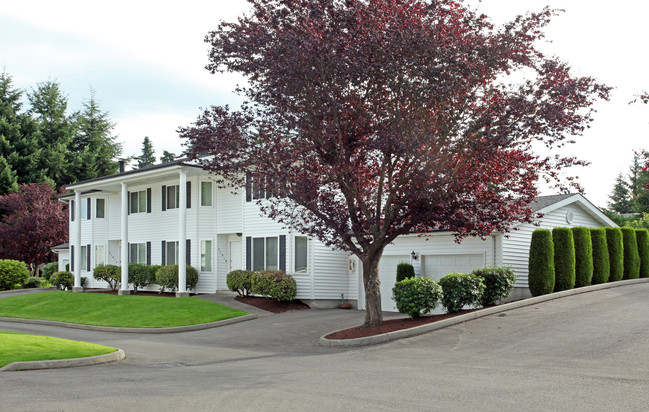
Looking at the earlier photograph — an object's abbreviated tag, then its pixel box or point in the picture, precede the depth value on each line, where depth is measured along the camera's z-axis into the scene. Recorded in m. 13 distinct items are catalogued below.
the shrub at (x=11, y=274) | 37.00
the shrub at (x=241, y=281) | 24.90
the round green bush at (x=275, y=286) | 23.58
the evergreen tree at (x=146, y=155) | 74.56
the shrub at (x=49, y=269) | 43.25
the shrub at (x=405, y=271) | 21.52
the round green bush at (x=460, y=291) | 16.61
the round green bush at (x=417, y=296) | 15.98
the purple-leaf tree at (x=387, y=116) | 13.19
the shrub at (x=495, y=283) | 17.39
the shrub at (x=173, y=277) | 27.62
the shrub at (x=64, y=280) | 34.59
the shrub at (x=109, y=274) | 31.64
